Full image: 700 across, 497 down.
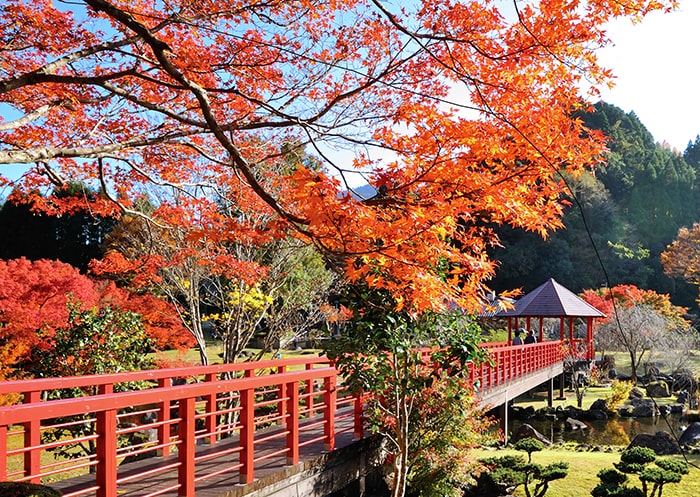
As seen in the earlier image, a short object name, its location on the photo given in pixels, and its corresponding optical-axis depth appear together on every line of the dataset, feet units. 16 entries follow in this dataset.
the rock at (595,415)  56.03
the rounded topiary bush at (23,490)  8.50
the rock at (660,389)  65.78
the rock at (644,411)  56.90
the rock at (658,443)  36.93
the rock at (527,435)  43.86
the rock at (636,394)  64.54
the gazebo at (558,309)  72.43
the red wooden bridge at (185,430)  12.01
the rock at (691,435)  41.45
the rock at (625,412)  57.16
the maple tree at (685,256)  112.78
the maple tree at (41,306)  43.55
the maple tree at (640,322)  74.43
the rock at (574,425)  52.11
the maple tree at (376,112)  16.57
